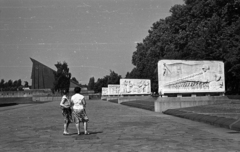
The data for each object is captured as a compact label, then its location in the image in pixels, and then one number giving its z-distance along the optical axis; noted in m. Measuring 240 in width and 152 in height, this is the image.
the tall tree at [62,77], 111.94
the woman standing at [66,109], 11.61
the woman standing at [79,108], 11.24
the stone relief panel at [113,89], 73.06
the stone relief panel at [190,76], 24.78
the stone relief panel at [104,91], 88.10
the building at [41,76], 142.88
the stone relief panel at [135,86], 52.91
